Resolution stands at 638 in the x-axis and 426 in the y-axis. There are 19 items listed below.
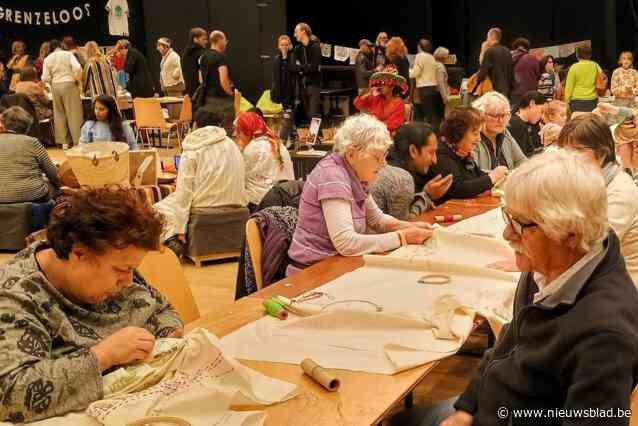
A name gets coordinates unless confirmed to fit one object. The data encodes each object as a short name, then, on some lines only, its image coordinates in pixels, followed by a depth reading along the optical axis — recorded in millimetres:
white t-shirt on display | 16203
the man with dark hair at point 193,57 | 10453
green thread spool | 2619
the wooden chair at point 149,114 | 11305
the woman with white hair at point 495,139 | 5434
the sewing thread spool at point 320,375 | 2066
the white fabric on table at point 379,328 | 2289
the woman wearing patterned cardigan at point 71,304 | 1821
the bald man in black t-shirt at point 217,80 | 9969
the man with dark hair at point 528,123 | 6664
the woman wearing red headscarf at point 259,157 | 6637
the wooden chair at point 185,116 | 11633
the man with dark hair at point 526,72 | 10781
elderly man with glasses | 1590
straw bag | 6418
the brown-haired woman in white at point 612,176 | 2934
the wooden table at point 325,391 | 1924
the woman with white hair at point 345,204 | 3422
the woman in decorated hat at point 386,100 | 8188
